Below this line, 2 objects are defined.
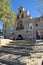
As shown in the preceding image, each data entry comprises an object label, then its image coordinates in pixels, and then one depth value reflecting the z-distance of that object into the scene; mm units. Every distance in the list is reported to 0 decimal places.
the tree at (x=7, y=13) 5185
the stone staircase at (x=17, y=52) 3430
